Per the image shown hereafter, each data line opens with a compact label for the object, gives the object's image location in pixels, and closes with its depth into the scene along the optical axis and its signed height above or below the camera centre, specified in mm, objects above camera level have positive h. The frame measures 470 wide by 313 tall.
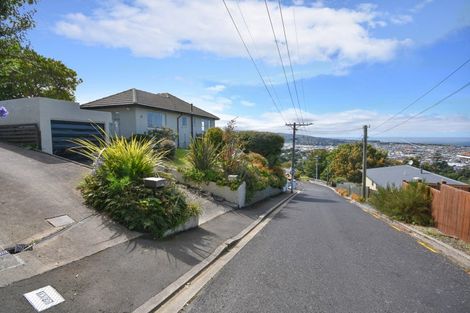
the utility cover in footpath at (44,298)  3511 -1973
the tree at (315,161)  94038 -8694
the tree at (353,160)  63938 -5631
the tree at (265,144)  25953 -881
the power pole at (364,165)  27453 -2919
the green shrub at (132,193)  6422 -1355
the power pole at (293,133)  37500 +98
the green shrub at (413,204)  12078 -2873
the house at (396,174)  36531 -5325
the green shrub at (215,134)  20203 -43
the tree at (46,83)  23969 +4193
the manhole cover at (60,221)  5667 -1677
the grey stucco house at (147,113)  23016 +1722
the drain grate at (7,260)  4078 -1760
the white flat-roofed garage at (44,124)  11500 +356
